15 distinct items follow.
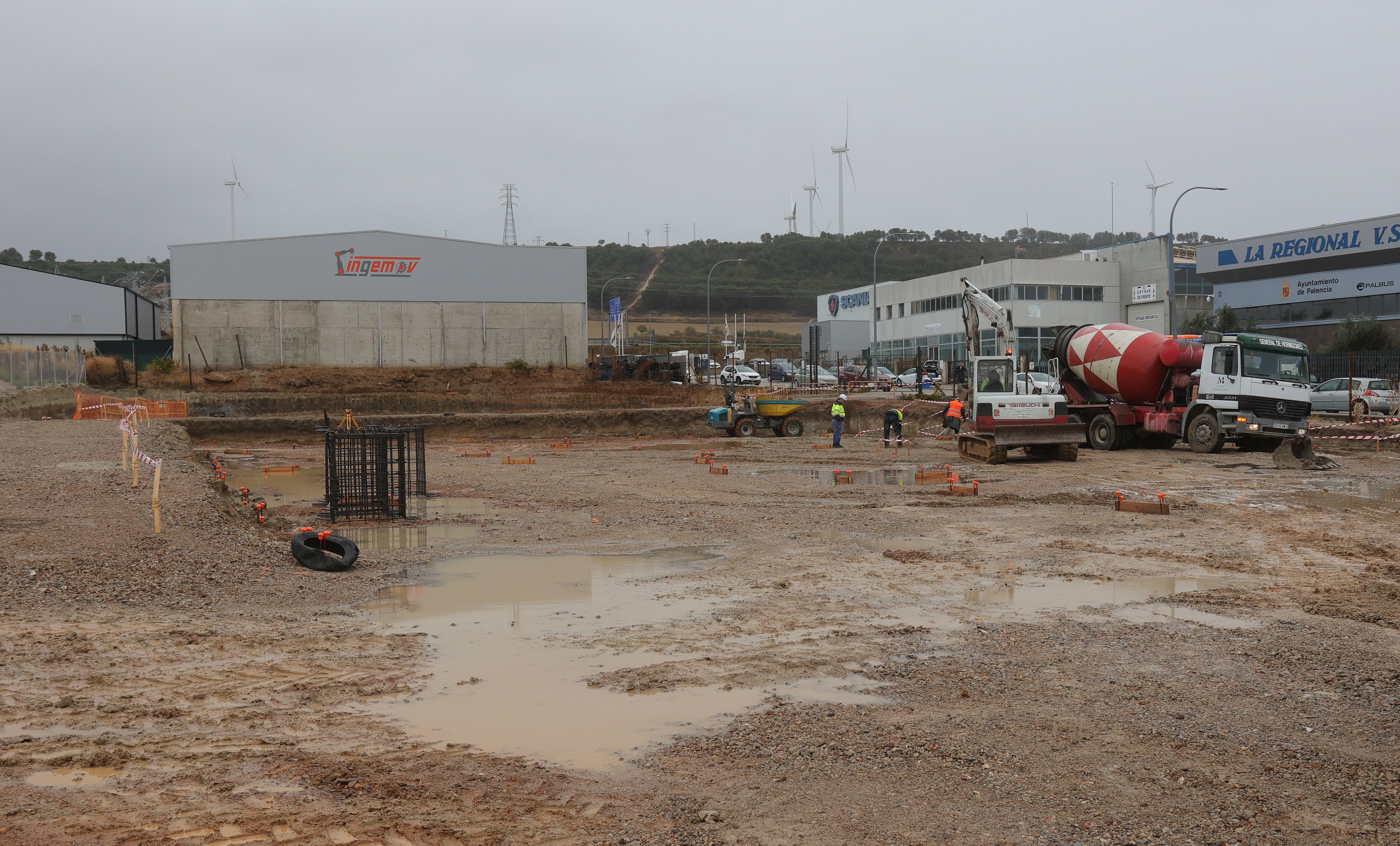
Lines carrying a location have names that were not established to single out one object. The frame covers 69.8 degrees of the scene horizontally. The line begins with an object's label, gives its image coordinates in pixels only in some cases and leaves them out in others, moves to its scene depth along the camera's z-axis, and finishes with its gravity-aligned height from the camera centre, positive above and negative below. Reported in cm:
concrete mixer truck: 2342 -23
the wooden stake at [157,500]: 1098 -121
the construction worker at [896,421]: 2773 -105
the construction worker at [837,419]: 2752 -98
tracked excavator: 2292 -87
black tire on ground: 1043 -173
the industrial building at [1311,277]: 5153 +566
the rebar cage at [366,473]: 1446 -124
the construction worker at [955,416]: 2562 -85
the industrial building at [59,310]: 5925 +506
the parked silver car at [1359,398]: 3425 -68
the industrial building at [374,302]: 5003 +455
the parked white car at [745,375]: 5309 +53
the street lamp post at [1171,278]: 3256 +351
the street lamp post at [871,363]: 5122 +111
